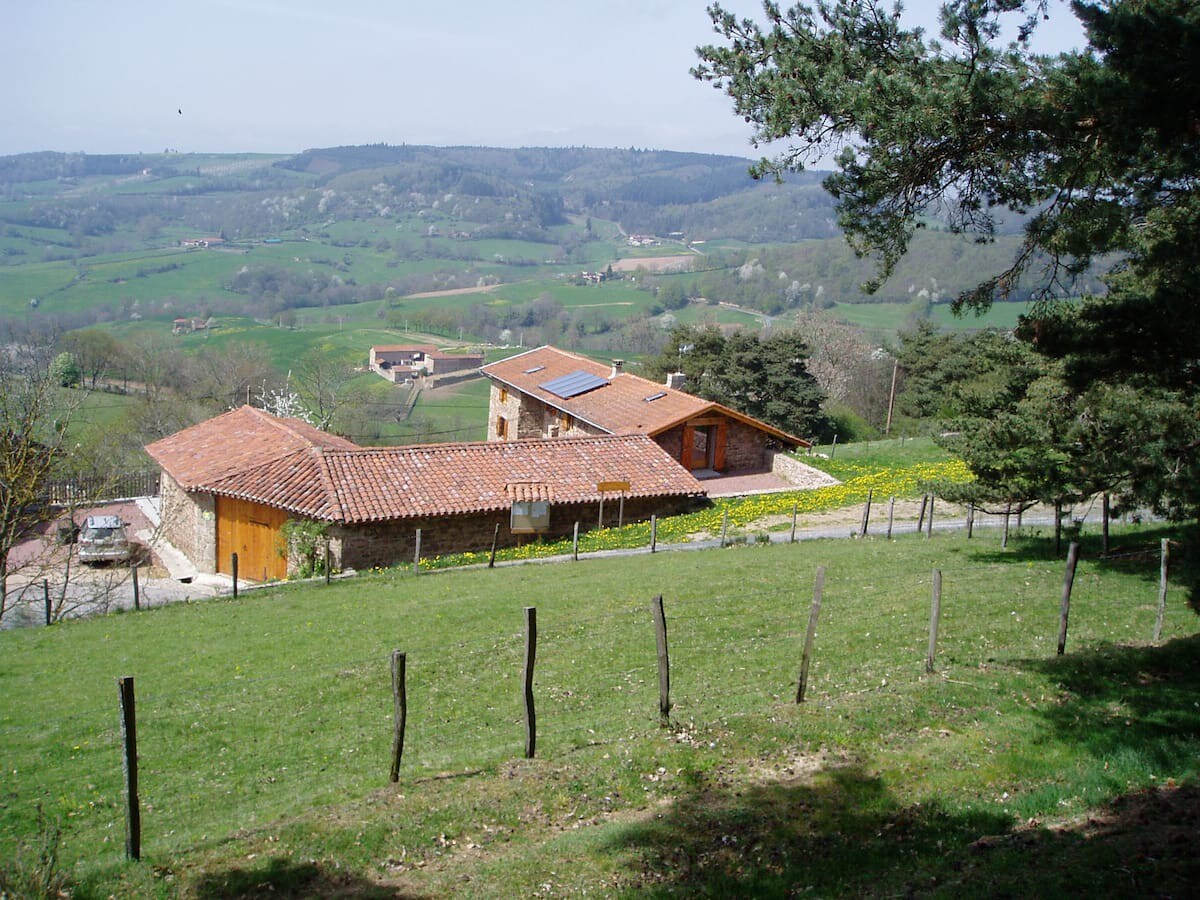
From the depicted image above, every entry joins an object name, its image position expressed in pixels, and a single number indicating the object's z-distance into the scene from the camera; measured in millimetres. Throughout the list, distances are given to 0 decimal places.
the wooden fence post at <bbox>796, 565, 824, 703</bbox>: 10336
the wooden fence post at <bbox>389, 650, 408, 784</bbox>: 8984
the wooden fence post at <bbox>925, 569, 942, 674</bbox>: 11227
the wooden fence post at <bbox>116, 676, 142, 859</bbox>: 7559
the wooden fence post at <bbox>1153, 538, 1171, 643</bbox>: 12531
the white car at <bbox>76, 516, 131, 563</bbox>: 26828
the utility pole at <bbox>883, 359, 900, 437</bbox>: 57778
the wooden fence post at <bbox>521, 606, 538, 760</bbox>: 9305
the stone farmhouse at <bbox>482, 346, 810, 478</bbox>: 37750
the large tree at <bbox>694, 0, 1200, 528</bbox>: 8320
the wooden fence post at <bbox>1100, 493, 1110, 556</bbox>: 17969
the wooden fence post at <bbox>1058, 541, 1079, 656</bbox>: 11572
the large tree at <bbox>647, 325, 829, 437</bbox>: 53406
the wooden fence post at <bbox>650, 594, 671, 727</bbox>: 9867
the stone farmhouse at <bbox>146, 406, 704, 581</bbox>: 25406
